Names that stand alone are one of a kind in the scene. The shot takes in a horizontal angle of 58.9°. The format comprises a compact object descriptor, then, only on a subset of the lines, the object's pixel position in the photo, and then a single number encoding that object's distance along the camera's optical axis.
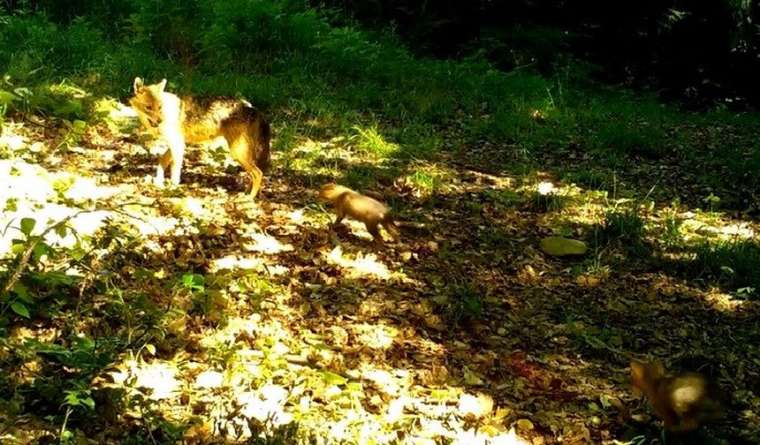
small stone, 6.15
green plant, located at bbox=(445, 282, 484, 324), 4.92
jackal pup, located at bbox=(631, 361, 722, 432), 3.45
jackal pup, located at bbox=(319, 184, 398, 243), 5.59
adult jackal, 5.89
